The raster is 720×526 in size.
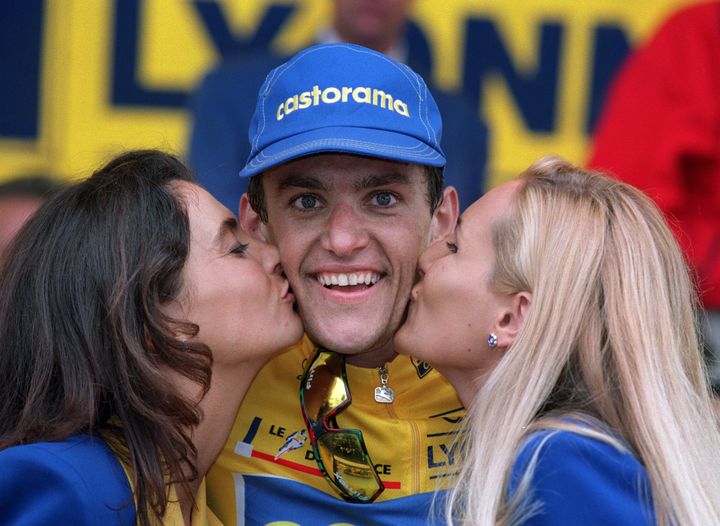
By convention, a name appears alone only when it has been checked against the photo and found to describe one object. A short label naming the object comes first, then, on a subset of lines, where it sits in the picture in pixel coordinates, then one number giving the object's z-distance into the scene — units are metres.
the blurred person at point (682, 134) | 7.98
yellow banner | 9.77
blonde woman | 4.76
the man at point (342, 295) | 5.78
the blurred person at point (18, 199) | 8.08
